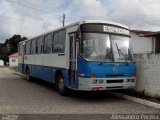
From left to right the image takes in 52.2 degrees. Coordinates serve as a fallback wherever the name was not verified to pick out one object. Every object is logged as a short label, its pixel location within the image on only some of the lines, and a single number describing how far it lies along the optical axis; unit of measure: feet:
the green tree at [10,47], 169.68
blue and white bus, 19.69
